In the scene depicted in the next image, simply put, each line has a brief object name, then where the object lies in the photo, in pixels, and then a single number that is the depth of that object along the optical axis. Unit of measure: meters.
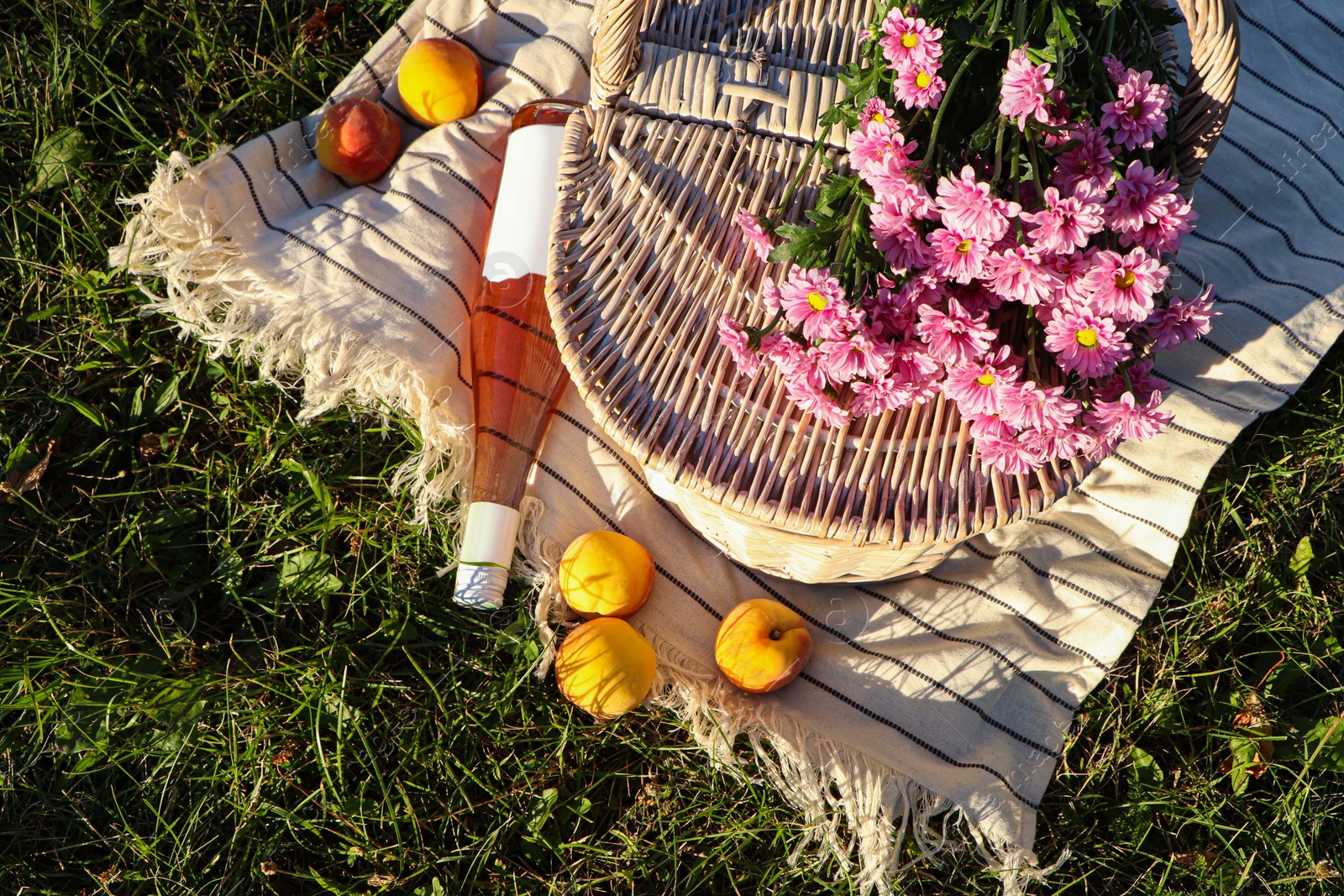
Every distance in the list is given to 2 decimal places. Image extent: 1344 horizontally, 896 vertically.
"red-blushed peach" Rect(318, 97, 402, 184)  1.81
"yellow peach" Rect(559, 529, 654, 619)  1.57
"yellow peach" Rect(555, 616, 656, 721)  1.52
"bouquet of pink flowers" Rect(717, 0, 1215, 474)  1.03
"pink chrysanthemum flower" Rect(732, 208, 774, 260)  1.23
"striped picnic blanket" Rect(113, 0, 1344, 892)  1.58
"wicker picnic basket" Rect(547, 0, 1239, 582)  1.25
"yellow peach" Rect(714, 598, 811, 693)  1.54
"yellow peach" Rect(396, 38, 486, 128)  1.84
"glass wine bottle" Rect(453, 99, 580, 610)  1.55
